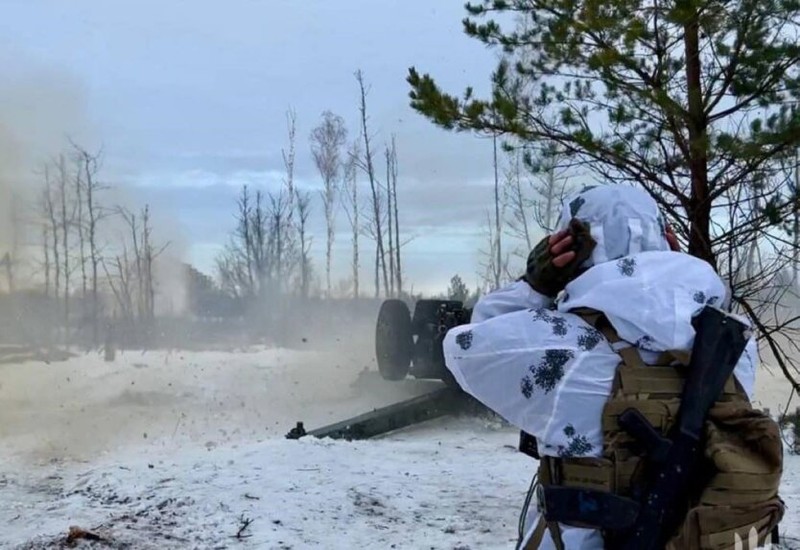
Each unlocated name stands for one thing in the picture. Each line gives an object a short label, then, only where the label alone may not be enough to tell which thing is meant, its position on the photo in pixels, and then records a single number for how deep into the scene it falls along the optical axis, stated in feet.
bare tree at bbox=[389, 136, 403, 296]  107.55
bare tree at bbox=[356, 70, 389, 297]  101.04
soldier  6.68
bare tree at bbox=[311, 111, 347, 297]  107.45
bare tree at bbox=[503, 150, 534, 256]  100.19
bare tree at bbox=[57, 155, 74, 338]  86.76
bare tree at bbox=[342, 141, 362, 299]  108.78
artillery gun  31.14
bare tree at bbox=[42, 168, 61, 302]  86.84
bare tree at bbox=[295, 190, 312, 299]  112.78
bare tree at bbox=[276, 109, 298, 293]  118.73
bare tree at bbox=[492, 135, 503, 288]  103.85
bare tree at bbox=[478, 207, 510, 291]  109.32
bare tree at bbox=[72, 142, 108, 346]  89.46
